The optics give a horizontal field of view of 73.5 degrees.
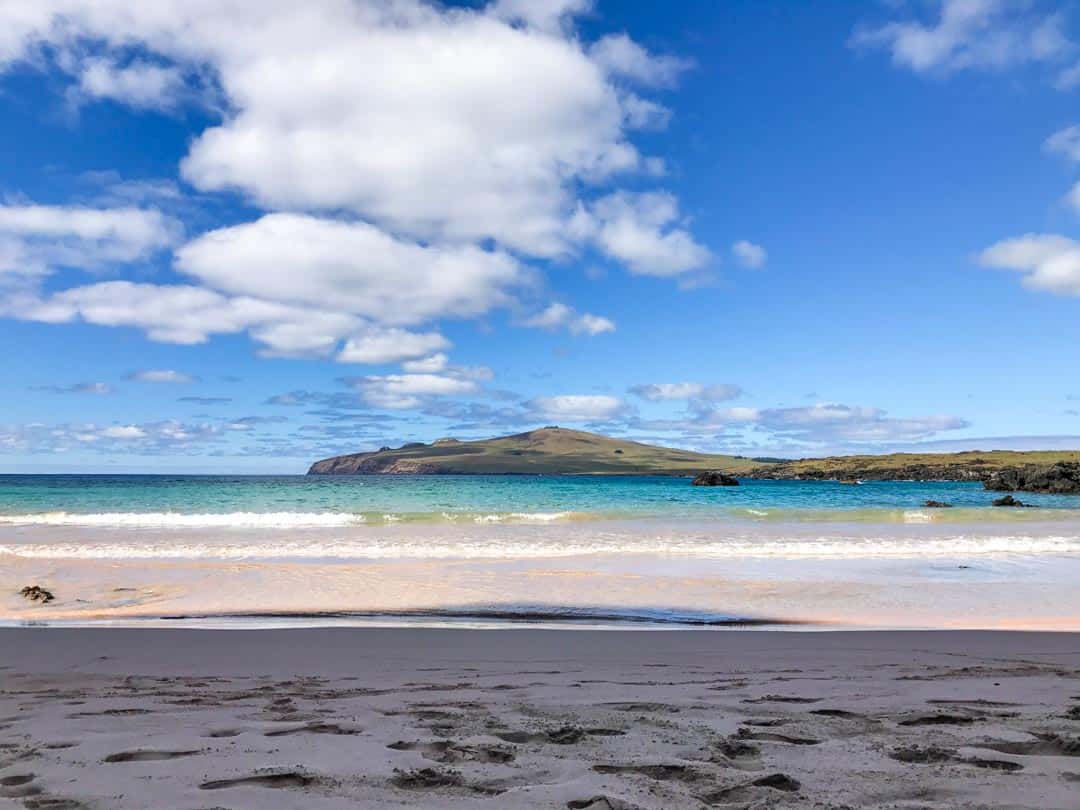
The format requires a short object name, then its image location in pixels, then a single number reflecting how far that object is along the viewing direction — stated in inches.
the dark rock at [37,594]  510.3
